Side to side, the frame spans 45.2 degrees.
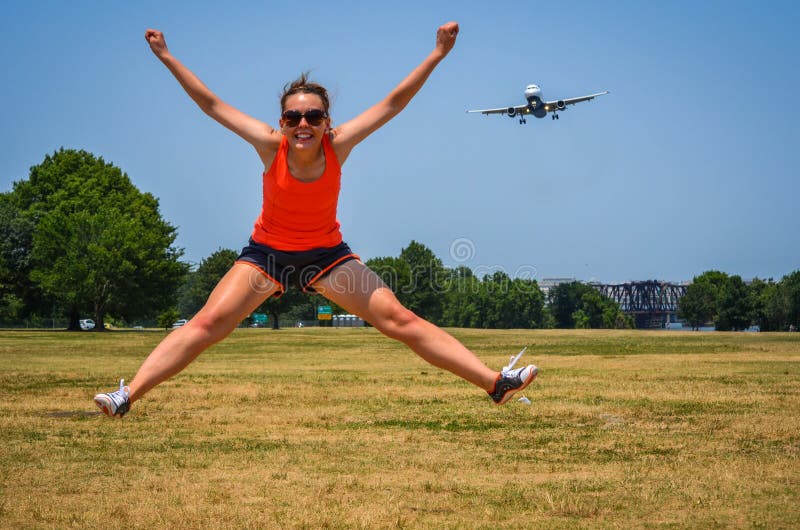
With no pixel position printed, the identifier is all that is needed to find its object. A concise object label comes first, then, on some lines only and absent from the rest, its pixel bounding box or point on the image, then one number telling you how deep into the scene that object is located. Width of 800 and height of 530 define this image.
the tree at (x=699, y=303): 151.12
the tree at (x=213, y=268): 105.56
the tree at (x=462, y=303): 160.75
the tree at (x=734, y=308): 138.75
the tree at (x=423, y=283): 124.81
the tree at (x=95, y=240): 72.69
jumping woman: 6.66
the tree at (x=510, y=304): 160.75
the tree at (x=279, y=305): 95.71
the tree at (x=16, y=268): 76.81
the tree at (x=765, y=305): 128.38
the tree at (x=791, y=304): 124.56
